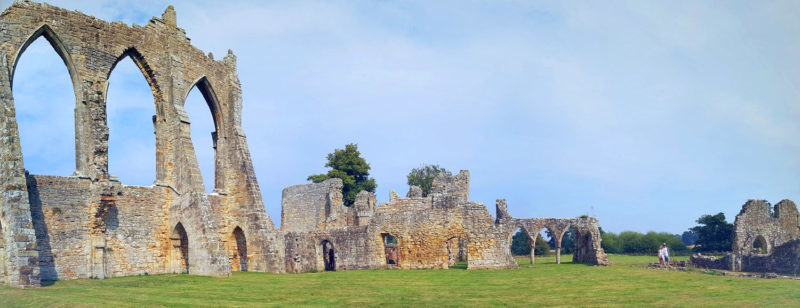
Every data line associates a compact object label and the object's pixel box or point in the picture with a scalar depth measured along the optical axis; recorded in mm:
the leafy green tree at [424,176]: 54281
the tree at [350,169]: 45031
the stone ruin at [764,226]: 31625
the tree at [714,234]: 45938
